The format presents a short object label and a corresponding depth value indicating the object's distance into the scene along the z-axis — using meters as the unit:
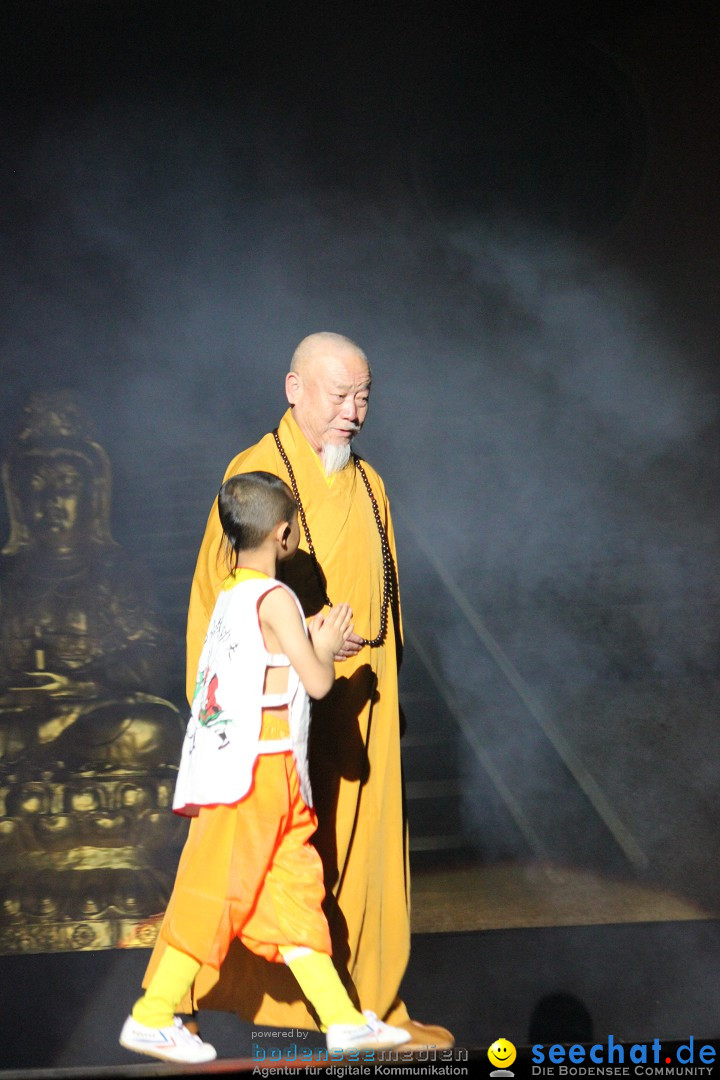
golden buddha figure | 7.92
